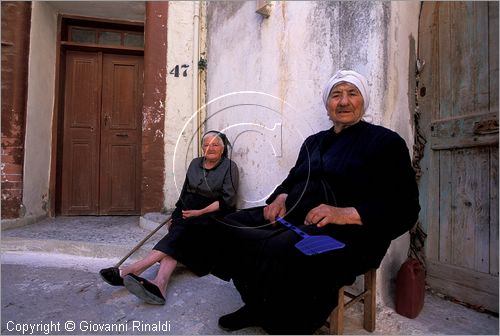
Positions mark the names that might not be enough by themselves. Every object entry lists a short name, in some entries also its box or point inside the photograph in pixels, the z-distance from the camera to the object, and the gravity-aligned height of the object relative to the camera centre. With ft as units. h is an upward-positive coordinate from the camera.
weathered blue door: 6.27 +0.64
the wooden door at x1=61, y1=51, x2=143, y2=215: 14.96 +1.57
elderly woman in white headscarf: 4.93 -0.86
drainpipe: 13.42 +4.75
